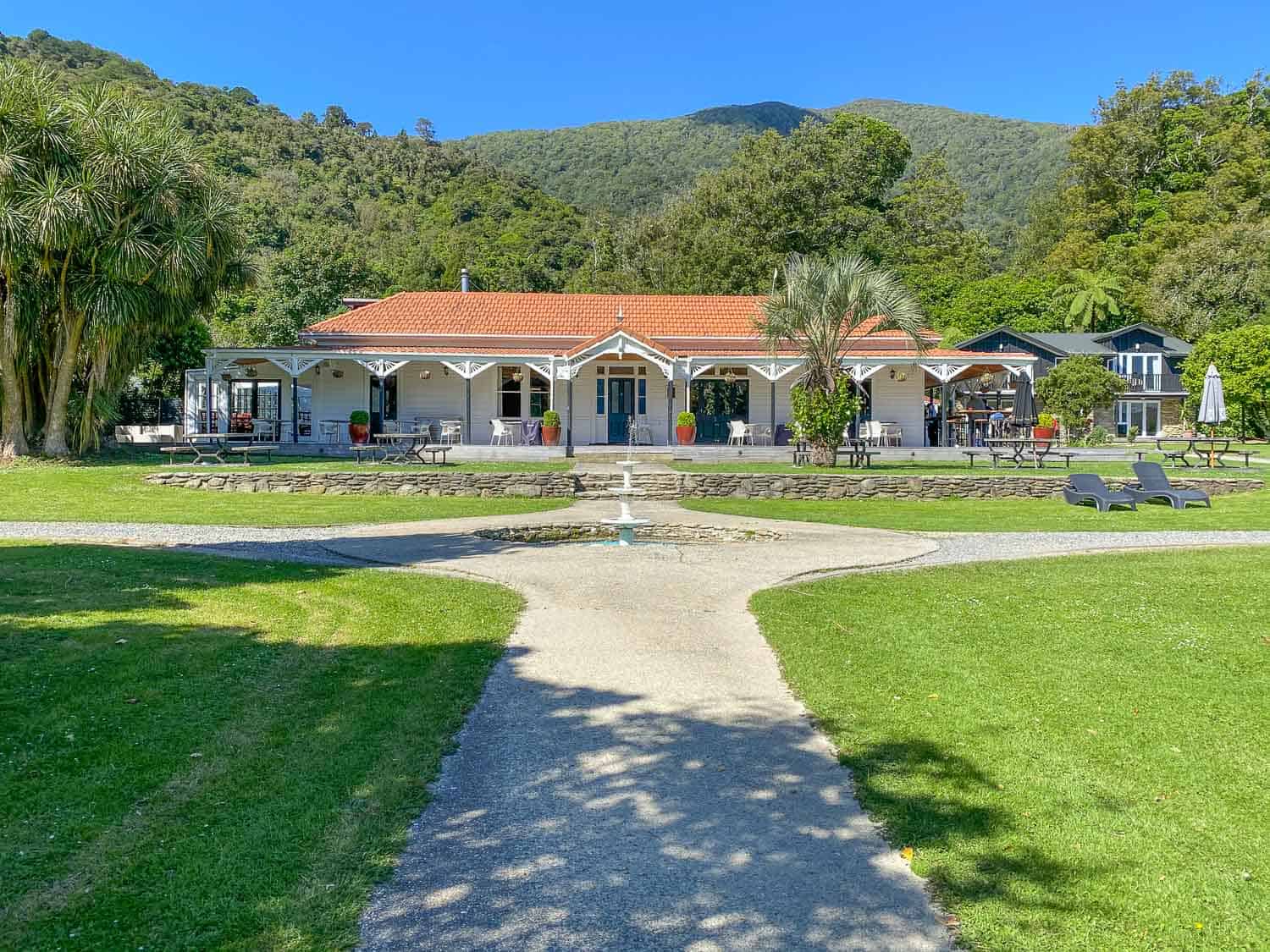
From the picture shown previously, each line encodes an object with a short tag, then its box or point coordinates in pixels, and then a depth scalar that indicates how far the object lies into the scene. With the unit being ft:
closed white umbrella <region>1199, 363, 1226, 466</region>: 83.30
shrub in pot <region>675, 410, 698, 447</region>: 89.04
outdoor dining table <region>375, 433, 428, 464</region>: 73.61
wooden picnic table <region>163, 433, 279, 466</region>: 71.41
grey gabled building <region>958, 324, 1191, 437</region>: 155.84
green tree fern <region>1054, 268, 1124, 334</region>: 175.32
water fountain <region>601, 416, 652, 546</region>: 40.40
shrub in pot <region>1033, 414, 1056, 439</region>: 100.31
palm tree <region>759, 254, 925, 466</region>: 71.15
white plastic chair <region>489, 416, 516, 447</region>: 89.66
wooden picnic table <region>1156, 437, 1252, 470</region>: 77.69
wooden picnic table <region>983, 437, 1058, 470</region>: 76.69
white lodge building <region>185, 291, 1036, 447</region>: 89.40
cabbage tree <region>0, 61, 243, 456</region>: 68.49
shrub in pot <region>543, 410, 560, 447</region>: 88.74
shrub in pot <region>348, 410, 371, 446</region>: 87.20
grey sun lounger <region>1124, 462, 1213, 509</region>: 55.21
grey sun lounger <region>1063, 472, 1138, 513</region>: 53.88
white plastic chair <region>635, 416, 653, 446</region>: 94.07
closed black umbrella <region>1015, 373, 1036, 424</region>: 140.46
